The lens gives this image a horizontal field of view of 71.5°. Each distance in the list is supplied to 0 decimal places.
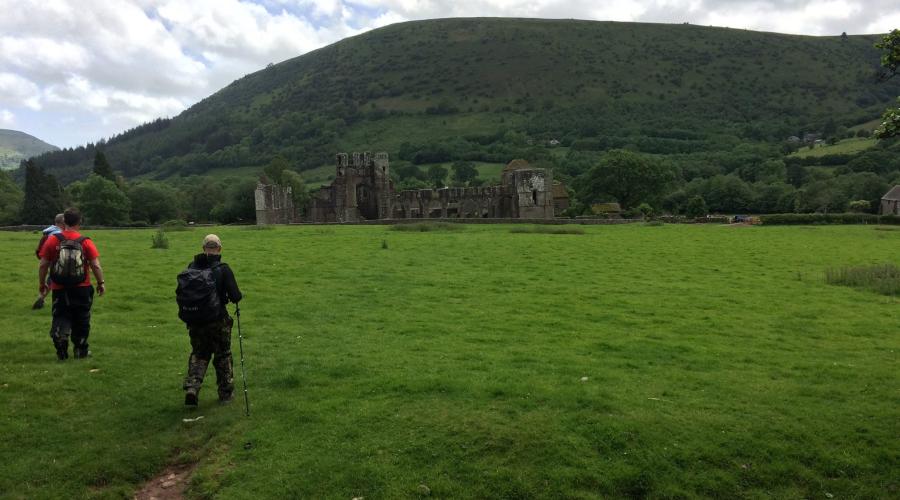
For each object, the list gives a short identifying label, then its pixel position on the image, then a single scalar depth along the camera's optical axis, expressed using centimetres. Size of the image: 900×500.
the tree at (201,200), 10012
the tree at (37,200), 8281
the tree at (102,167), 9638
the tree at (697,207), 7593
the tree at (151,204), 9012
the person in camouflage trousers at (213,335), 914
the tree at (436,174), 13925
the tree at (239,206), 8819
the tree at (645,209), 7462
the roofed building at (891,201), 7975
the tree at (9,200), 8556
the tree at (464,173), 13725
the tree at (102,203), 7856
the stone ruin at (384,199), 6931
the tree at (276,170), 10538
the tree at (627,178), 8600
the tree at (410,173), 14250
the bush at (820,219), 5541
